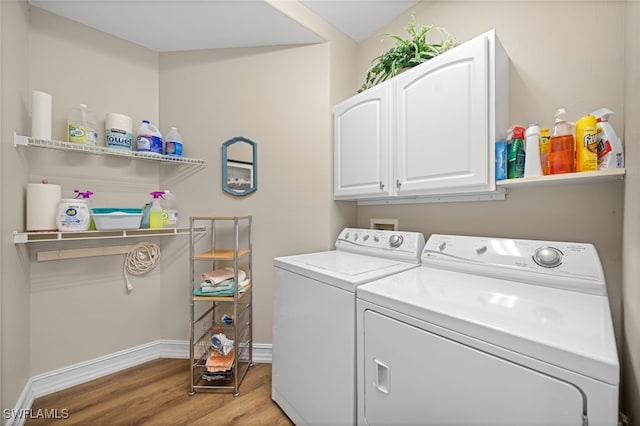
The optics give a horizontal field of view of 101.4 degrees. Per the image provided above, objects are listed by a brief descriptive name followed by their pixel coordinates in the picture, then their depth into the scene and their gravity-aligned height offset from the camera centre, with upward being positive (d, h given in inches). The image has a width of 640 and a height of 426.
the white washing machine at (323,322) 45.1 -21.5
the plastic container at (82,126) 64.2 +21.7
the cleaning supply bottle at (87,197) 63.8 +3.7
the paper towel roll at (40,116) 58.3 +21.4
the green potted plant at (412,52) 60.7 +38.0
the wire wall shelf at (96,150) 55.7 +15.4
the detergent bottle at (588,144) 40.9 +10.9
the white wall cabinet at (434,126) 48.8 +18.8
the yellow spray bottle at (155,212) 73.7 -0.2
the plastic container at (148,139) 73.8 +20.7
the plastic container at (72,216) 59.7 -1.1
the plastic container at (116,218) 64.1 -1.7
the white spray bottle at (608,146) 39.1 +10.1
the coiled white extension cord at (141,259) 79.0 -14.7
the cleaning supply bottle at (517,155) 47.7 +10.6
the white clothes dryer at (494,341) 24.2 -14.2
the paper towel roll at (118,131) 70.7 +22.1
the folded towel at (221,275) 69.3 -17.5
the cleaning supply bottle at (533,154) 45.6 +10.4
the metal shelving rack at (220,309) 72.3 -30.9
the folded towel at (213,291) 68.2 -20.8
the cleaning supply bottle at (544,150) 45.8 +11.1
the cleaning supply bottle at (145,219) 74.2 -2.1
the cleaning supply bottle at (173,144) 78.7 +20.4
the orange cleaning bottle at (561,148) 43.3 +10.9
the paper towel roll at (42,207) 58.3 +1.0
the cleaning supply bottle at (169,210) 76.5 +0.5
